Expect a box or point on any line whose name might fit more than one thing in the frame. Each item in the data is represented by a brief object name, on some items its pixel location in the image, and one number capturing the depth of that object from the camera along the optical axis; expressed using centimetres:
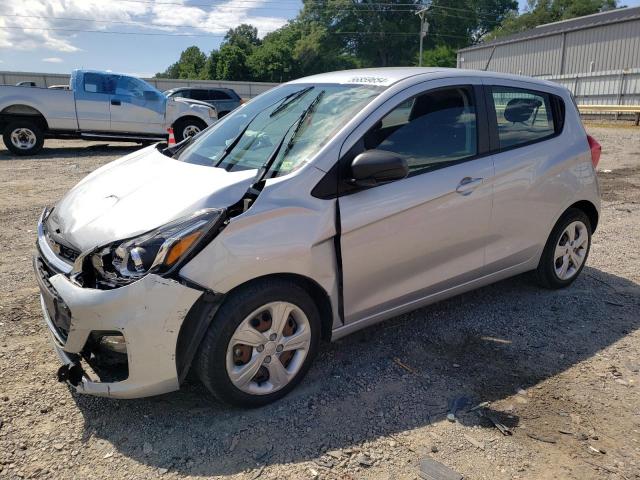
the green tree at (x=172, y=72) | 9106
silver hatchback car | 261
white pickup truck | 1219
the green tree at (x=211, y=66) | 6594
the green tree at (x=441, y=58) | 5623
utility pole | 4079
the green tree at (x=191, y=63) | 7381
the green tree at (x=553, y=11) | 6205
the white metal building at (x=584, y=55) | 2820
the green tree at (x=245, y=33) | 8856
